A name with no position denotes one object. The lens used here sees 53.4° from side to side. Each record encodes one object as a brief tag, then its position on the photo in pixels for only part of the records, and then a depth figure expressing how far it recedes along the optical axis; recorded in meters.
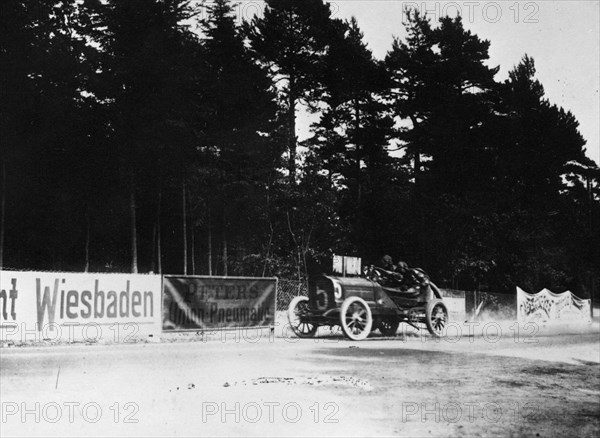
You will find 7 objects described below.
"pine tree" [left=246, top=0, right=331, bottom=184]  29.64
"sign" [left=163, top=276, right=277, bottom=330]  13.32
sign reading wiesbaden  11.20
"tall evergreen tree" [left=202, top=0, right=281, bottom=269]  29.78
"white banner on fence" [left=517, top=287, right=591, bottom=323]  24.64
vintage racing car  14.05
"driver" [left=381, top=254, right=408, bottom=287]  15.80
